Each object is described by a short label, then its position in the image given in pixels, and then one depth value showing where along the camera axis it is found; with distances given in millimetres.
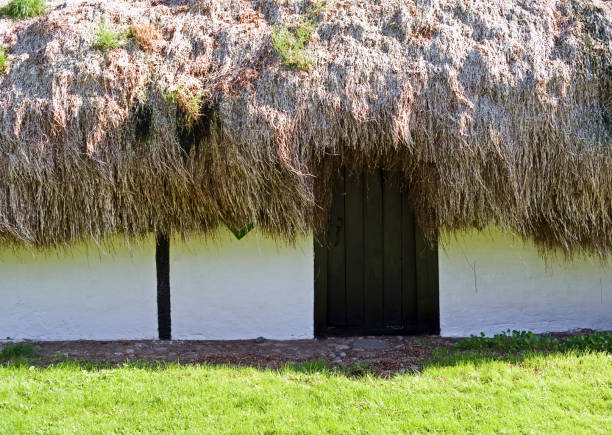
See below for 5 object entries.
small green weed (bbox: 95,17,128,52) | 4711
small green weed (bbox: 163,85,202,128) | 4312
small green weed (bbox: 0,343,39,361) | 4328
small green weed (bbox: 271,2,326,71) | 4508
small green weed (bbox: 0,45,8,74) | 4672
